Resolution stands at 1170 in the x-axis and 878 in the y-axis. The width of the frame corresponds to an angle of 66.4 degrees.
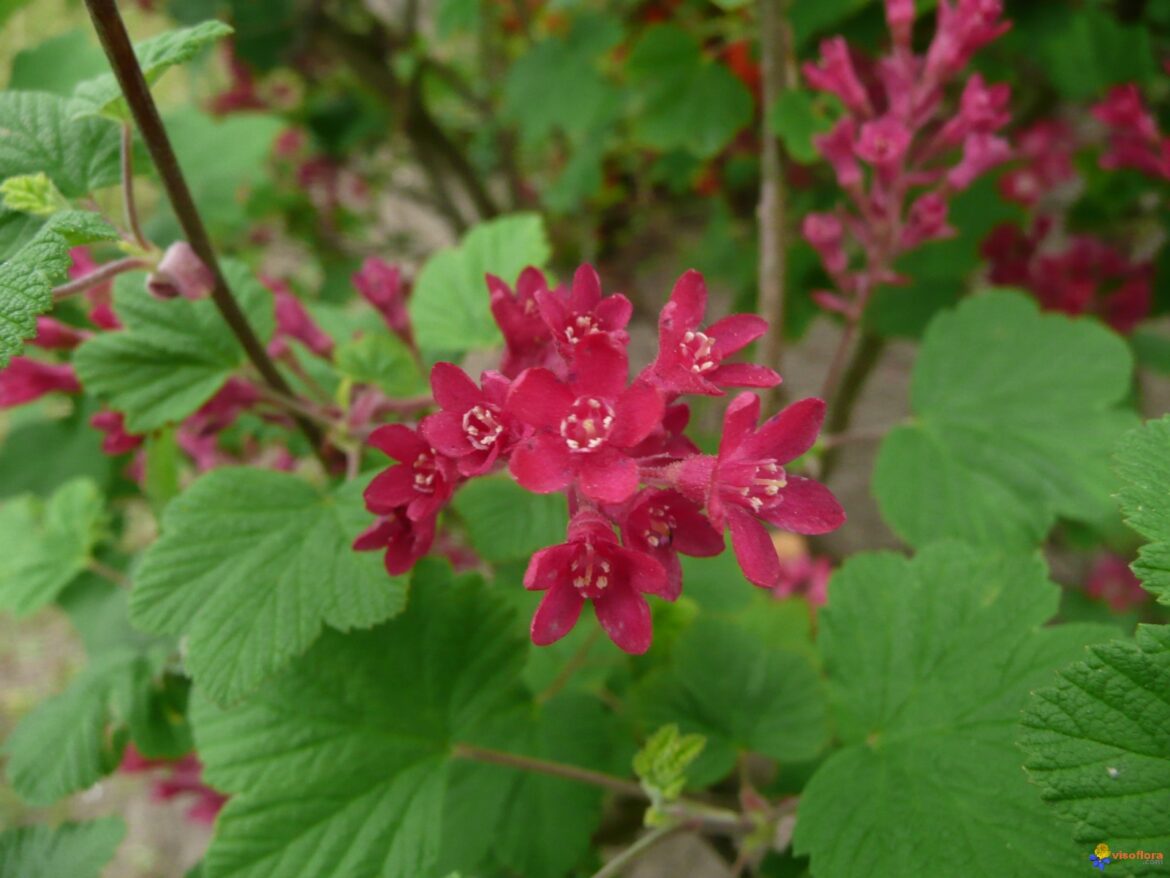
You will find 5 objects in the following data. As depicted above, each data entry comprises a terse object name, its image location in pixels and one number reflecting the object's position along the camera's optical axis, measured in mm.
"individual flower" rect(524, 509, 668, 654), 60
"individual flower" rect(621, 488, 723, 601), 62
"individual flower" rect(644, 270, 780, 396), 64
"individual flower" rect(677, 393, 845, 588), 59
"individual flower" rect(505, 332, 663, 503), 58
